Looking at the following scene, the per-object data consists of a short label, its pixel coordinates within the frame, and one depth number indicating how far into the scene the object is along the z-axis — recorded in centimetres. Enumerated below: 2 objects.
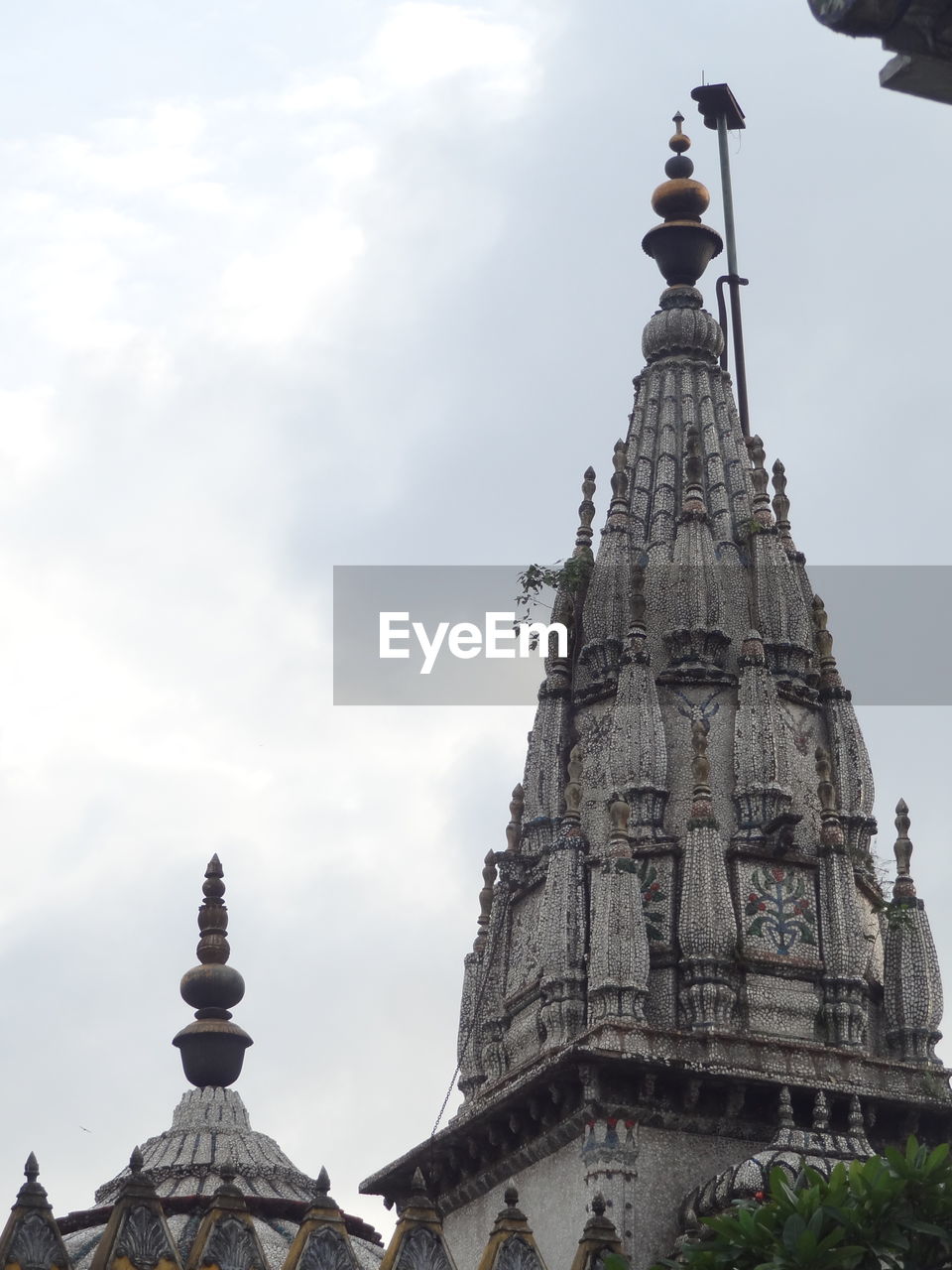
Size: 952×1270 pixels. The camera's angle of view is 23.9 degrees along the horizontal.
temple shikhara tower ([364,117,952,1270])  2947
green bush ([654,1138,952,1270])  1980
